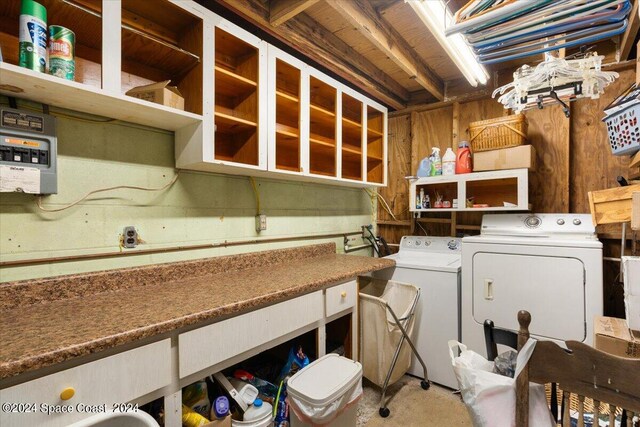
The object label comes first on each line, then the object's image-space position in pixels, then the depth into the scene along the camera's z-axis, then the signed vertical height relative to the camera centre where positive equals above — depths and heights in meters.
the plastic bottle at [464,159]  2.54 +0.46
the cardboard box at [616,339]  1.25 -0.56
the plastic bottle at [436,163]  2.74 +0.46
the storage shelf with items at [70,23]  1.14 +0.79
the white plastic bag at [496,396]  0.82 -0.53
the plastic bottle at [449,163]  2.62 +0.44
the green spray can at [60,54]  1.11 +0.61
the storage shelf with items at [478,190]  2.24 +0.20
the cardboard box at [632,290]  1.25 -0.34
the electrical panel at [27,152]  1.13 +0.25
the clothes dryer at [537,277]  1.77 -0.43
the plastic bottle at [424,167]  2.82 +0.43
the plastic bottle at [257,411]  1.40 -0.96
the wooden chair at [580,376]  0.69 -0.41
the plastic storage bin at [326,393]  1.33 -0.84
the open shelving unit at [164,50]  1.42 +0.80
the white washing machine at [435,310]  2.18 -0.74
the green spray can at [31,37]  1.04 +0.64
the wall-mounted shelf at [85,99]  1.04 +0.48
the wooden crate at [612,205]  1.44 +0.03
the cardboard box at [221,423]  1.24 -0.91
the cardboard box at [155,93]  1.37 +0.57
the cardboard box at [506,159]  2.24 +0.42
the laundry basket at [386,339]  2.02 -0.89
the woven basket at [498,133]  2.27 +0.63
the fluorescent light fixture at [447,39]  1.43 +1.01
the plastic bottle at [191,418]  1.23 -0.87
